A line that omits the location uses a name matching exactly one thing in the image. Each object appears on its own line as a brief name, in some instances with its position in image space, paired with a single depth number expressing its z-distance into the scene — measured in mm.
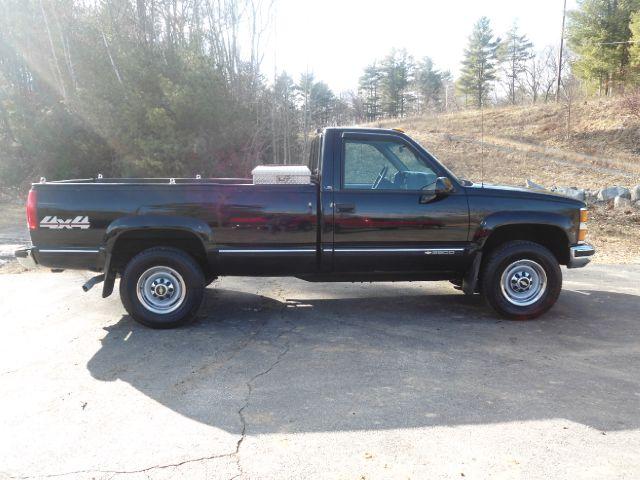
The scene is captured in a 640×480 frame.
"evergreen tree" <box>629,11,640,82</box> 27797
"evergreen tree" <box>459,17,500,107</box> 55594
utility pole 34719
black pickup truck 5086
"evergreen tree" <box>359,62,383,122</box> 62375
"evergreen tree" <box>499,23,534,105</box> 58812
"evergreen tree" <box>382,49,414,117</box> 60500
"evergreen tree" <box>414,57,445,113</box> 63781
